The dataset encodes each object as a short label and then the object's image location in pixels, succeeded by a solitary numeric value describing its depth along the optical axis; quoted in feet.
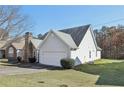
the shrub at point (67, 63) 19.14
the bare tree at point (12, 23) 15.45
